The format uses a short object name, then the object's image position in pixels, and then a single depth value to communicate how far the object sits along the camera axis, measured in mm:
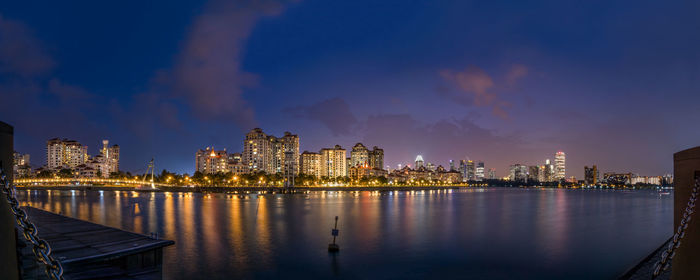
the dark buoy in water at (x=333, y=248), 24203
